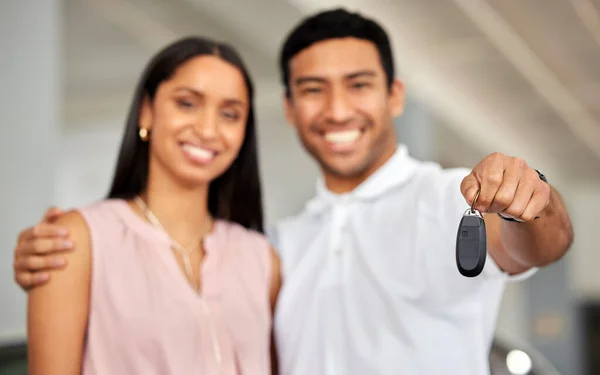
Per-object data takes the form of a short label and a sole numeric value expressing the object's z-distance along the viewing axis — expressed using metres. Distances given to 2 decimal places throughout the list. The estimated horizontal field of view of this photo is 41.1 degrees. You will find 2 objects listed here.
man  1.45
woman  1.40
